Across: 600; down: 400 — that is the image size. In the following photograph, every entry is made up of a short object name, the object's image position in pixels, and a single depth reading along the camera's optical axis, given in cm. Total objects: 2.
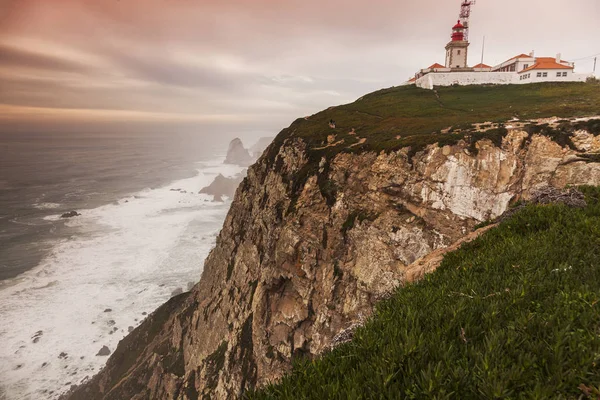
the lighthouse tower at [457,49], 6372
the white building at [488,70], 5516
